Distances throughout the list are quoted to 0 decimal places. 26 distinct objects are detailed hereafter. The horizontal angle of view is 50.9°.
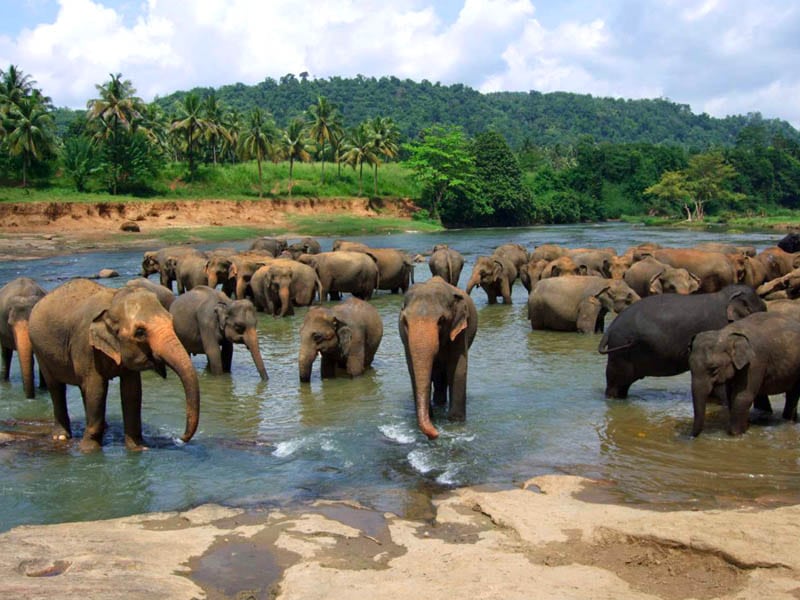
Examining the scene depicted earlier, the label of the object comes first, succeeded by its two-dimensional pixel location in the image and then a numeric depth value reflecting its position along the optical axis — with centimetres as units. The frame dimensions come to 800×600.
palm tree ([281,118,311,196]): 7269
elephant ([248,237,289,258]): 2817
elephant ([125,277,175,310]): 1323
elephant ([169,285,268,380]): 1230
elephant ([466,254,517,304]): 2097
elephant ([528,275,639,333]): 1587
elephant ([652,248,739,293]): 1984
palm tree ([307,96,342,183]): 7744
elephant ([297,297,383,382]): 1170
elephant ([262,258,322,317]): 1928
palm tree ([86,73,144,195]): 6191
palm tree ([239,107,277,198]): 6981
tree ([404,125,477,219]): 7638
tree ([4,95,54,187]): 5519
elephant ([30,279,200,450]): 745
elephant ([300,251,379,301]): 2253
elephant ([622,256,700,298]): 1589
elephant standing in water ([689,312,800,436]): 847
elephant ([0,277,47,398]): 1099
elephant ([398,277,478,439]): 808
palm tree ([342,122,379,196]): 7575
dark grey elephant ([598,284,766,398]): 1028
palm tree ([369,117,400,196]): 7688
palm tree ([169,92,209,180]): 6725
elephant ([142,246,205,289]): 2480
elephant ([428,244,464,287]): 2420
